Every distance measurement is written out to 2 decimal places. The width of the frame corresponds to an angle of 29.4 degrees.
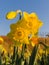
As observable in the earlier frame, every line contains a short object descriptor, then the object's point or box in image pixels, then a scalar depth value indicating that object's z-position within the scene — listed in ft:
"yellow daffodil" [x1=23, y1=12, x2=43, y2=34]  0.74
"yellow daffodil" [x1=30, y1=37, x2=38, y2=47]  0.71
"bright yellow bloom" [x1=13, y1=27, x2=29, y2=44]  0.74
